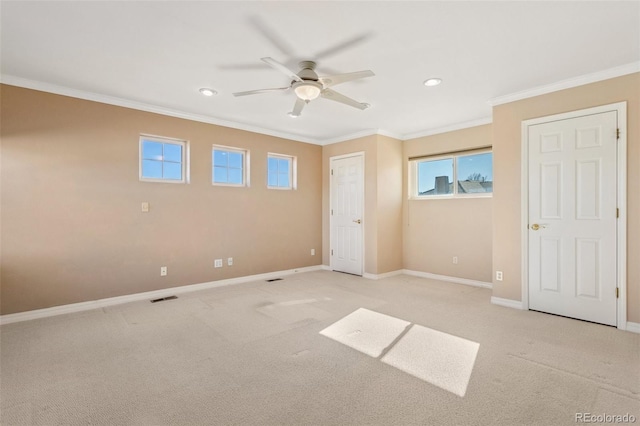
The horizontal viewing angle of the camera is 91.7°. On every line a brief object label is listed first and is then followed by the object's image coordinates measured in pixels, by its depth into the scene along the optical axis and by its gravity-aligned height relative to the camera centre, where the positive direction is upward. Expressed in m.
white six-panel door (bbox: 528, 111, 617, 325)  3.15 -0.08
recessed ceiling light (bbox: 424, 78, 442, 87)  3.35 +1.41
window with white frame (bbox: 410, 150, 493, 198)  4.95 +0.61
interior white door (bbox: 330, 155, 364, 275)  5.70 -0.05
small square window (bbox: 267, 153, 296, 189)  5.69 +0.75
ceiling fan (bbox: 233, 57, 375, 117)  2.69 +1.19
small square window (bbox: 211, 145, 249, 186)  4.95 +0.75
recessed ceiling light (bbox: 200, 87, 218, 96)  3.64 +1.43
